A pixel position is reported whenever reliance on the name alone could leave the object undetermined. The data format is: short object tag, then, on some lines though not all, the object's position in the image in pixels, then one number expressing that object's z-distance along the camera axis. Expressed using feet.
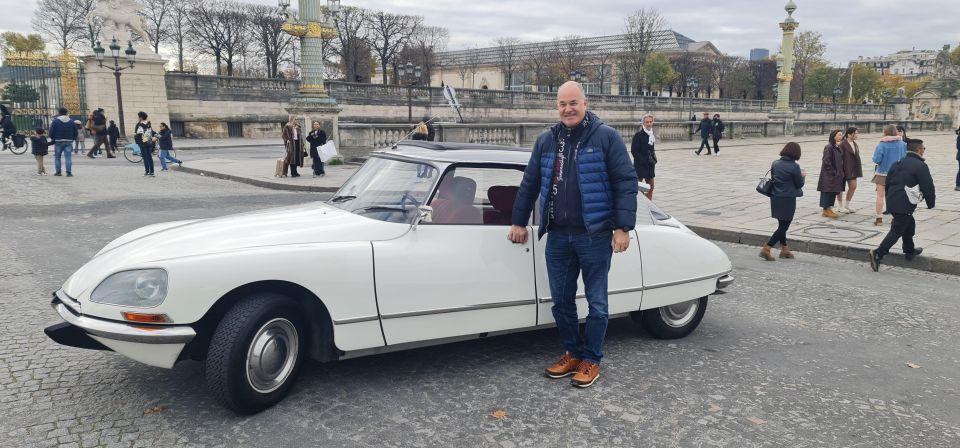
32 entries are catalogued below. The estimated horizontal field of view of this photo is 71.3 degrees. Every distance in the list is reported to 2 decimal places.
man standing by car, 13.12
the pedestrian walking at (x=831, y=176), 36.78
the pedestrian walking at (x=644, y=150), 42.34
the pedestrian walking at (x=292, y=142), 56.85
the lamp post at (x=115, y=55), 98.58
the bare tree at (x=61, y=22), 209.97
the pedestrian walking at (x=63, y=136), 55.77
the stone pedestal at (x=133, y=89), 107.07
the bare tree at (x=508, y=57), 379.14
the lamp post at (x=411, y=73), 107.34
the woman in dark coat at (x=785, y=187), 27.37
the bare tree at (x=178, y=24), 217.97
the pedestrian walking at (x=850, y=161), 38.52
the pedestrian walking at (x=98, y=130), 79.25
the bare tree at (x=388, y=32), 251.60
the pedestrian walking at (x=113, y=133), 85.81
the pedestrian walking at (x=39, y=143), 55.88
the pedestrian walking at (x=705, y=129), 88.30
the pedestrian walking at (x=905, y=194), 26.02
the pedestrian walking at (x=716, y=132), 89.35
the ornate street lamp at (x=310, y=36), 65.98
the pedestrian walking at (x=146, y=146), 58.18
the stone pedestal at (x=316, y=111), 67.77
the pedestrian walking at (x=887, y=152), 36.14
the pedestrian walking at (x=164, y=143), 64.23
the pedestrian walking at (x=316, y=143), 59.16
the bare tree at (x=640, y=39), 292.61
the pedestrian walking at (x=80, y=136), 84.58
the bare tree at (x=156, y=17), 215.10
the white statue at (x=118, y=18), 101.96
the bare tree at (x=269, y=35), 222.28
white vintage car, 11.41
